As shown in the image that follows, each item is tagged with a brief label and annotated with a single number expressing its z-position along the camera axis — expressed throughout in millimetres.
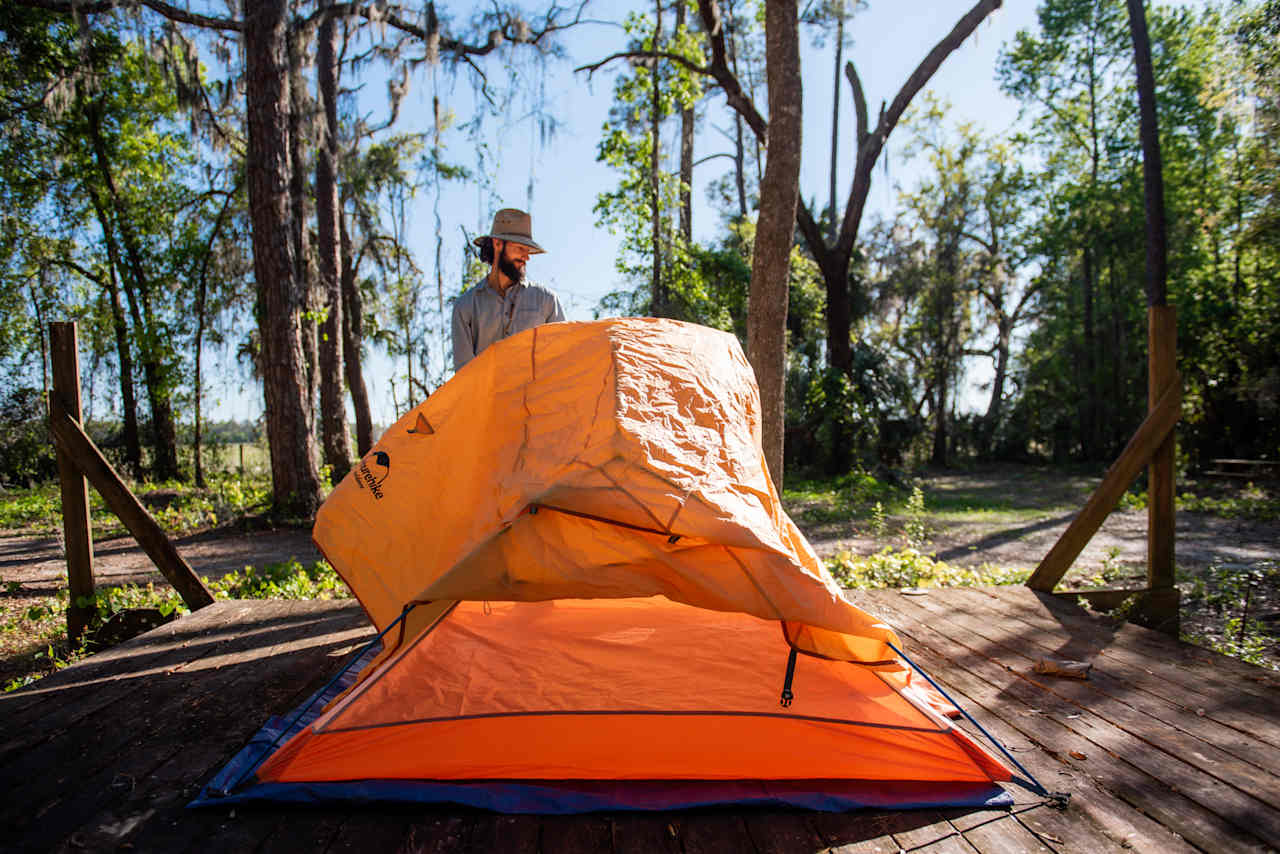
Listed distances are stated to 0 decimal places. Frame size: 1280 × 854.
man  3404
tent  2004
